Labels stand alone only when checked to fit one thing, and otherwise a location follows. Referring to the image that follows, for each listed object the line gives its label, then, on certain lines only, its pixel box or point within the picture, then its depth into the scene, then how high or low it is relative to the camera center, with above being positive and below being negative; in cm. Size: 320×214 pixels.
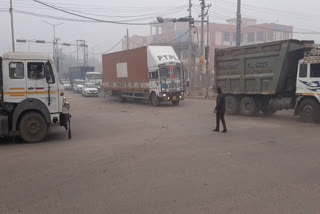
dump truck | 1319 +21
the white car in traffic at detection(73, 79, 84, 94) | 4300 -27
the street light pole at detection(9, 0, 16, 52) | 2733 +438
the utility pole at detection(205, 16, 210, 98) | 2744 +144
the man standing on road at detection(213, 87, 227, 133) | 1145 -87
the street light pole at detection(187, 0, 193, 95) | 2971 +547
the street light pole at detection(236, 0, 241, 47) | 2524 +437
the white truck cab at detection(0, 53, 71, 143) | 979 -35
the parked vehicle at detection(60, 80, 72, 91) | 5061 -30
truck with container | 2195 +57
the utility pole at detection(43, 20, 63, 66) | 6042 +615
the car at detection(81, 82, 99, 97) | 3603 -76
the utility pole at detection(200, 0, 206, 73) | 2975 +667
